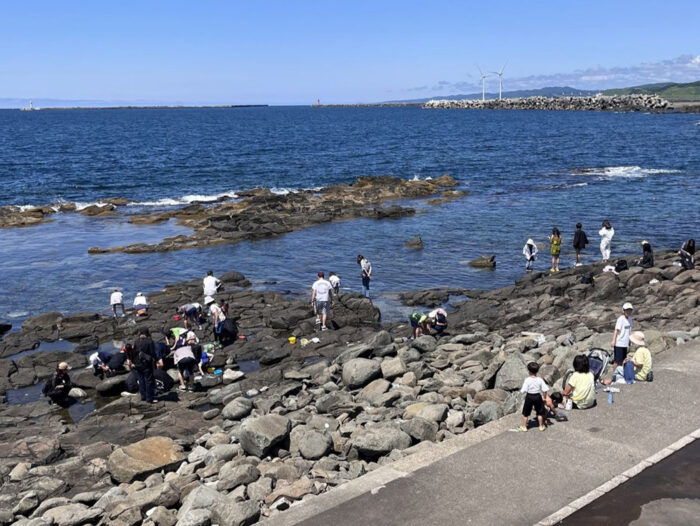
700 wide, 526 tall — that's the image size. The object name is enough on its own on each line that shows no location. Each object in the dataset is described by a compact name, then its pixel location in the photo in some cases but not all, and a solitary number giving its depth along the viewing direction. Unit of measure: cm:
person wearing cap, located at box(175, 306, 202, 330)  2358
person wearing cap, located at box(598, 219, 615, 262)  2848
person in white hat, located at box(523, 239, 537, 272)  2922
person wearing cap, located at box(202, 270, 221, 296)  2552
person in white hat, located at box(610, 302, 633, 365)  1452
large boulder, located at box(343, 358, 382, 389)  1631
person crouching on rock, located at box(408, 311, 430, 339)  2103
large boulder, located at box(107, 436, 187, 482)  1253
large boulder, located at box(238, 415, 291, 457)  1253
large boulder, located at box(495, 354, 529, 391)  1451
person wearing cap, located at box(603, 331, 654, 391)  1345
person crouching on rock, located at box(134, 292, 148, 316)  2509
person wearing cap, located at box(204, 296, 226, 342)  2245
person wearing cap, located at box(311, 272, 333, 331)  2300
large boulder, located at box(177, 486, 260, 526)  974
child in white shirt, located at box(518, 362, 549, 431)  1152
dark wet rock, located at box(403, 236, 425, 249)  3619
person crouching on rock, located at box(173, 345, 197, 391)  1883
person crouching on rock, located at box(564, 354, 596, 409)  1222
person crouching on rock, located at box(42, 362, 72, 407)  1798
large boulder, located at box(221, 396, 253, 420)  1561
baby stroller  1356
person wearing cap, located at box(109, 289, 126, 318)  2522
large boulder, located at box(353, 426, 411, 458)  1188
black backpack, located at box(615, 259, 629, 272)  2644
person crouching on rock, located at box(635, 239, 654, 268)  2606
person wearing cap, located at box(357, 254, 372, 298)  2570
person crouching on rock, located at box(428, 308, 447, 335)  2116
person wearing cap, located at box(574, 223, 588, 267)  2972
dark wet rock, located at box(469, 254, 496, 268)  3167
